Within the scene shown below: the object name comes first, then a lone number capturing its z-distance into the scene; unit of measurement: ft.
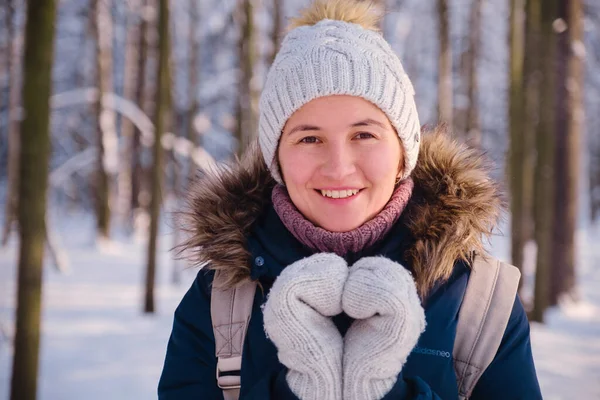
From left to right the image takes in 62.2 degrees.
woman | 4.36
